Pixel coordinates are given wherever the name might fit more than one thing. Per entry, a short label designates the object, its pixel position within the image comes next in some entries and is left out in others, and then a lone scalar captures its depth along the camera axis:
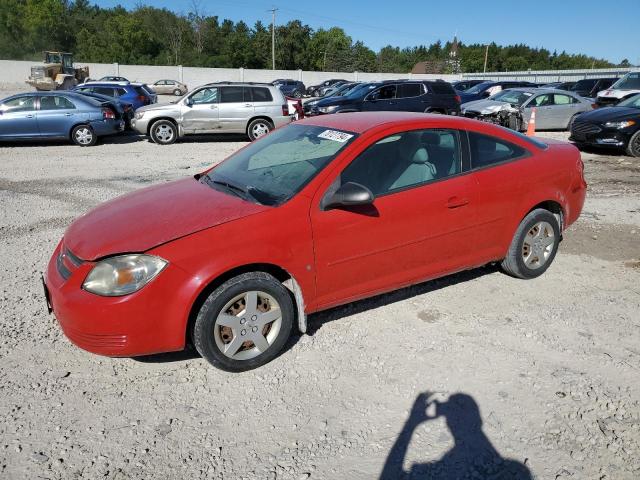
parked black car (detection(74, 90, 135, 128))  14.48
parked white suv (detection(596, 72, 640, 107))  17.48
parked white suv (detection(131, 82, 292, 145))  14.31
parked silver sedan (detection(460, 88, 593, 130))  15.70
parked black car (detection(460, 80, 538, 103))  23.42
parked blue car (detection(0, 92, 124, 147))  13.12
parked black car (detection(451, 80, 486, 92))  27.04
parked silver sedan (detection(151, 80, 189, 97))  43.75
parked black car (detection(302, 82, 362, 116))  16.79
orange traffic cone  13.52
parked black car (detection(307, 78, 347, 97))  41.15
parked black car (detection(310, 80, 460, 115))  16.02
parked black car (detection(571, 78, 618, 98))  22.87
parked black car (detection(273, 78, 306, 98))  37.78
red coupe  3.05
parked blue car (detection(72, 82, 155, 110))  19.11
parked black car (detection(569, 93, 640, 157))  11.71
